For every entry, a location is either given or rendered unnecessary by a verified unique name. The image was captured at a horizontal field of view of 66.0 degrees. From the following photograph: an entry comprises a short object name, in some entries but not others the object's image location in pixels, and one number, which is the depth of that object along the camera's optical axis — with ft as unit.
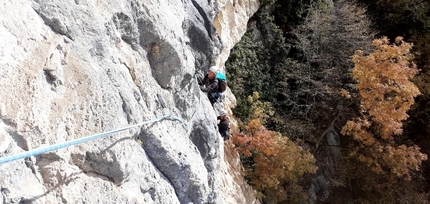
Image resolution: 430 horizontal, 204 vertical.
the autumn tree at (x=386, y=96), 31.17
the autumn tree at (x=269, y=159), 30.25
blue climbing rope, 7.57
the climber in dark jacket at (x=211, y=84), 25.08
